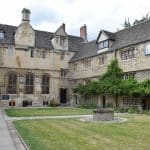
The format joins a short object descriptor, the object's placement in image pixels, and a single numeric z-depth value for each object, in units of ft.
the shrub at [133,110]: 57.35
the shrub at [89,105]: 73.07
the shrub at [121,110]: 60.13
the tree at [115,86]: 56.79
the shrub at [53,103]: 83.76
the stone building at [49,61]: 73.62
